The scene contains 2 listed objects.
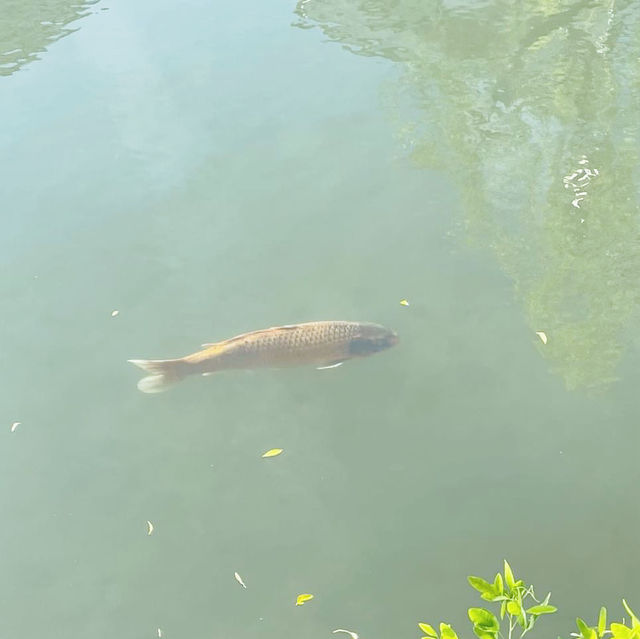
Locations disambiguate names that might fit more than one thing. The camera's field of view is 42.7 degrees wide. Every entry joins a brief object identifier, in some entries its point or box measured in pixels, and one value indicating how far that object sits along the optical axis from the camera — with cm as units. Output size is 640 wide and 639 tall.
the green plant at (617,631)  166
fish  480
